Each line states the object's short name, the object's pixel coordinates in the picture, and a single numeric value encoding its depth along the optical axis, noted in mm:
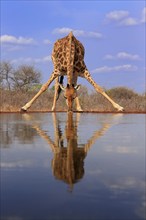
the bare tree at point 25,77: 47969
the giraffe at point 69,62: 18531
